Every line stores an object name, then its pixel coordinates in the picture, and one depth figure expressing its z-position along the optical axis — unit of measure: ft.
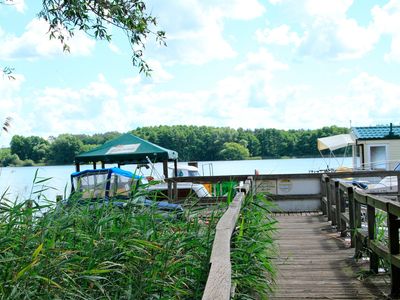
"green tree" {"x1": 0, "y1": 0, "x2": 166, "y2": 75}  26.81
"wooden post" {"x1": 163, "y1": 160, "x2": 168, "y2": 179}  67.21
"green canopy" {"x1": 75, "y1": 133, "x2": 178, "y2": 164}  64.03
